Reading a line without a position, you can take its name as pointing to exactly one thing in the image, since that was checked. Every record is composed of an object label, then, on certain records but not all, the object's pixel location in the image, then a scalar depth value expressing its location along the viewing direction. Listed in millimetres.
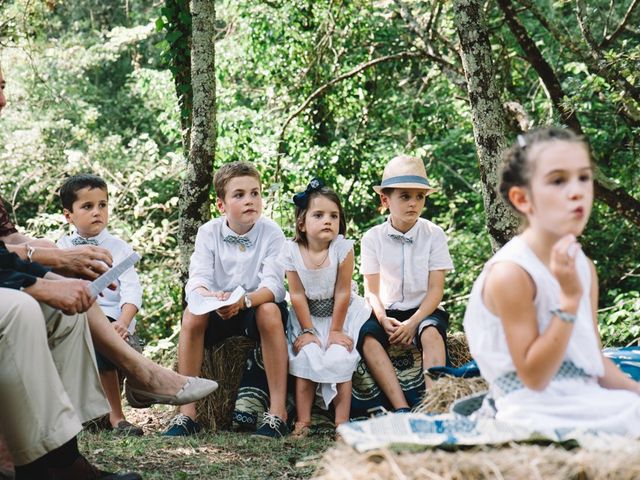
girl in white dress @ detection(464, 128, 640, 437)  2199
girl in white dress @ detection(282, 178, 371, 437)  4527
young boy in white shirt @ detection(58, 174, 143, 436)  4934
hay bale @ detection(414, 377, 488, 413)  3001
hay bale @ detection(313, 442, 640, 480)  1931
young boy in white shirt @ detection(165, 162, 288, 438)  4543
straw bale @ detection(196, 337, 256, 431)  4816
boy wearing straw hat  4594
